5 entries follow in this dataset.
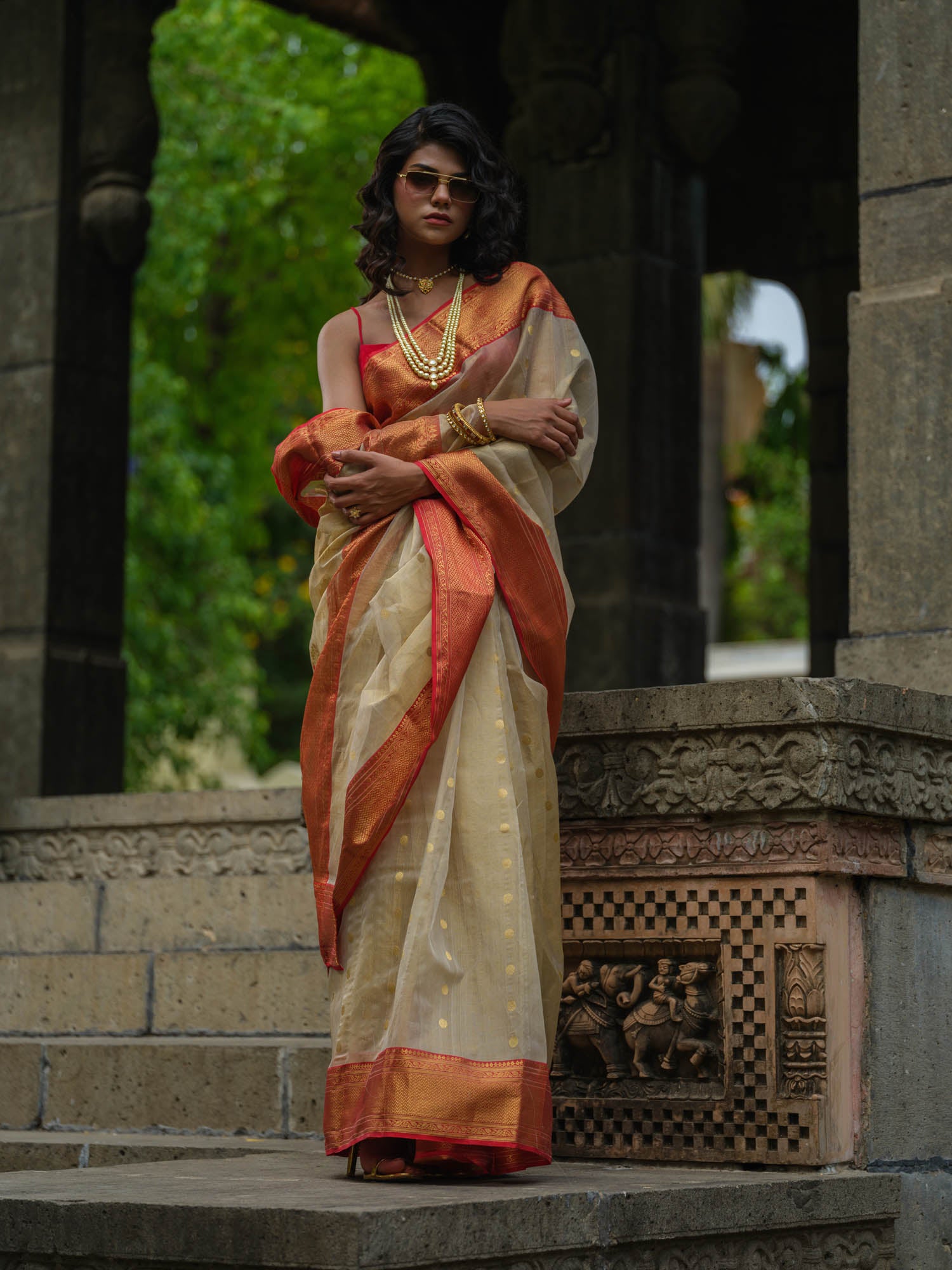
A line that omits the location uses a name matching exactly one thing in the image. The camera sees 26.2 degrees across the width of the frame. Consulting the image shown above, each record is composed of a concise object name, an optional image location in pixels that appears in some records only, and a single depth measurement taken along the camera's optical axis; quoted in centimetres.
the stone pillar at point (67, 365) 885
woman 412
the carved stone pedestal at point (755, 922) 459
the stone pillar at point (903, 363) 558
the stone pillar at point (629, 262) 955
